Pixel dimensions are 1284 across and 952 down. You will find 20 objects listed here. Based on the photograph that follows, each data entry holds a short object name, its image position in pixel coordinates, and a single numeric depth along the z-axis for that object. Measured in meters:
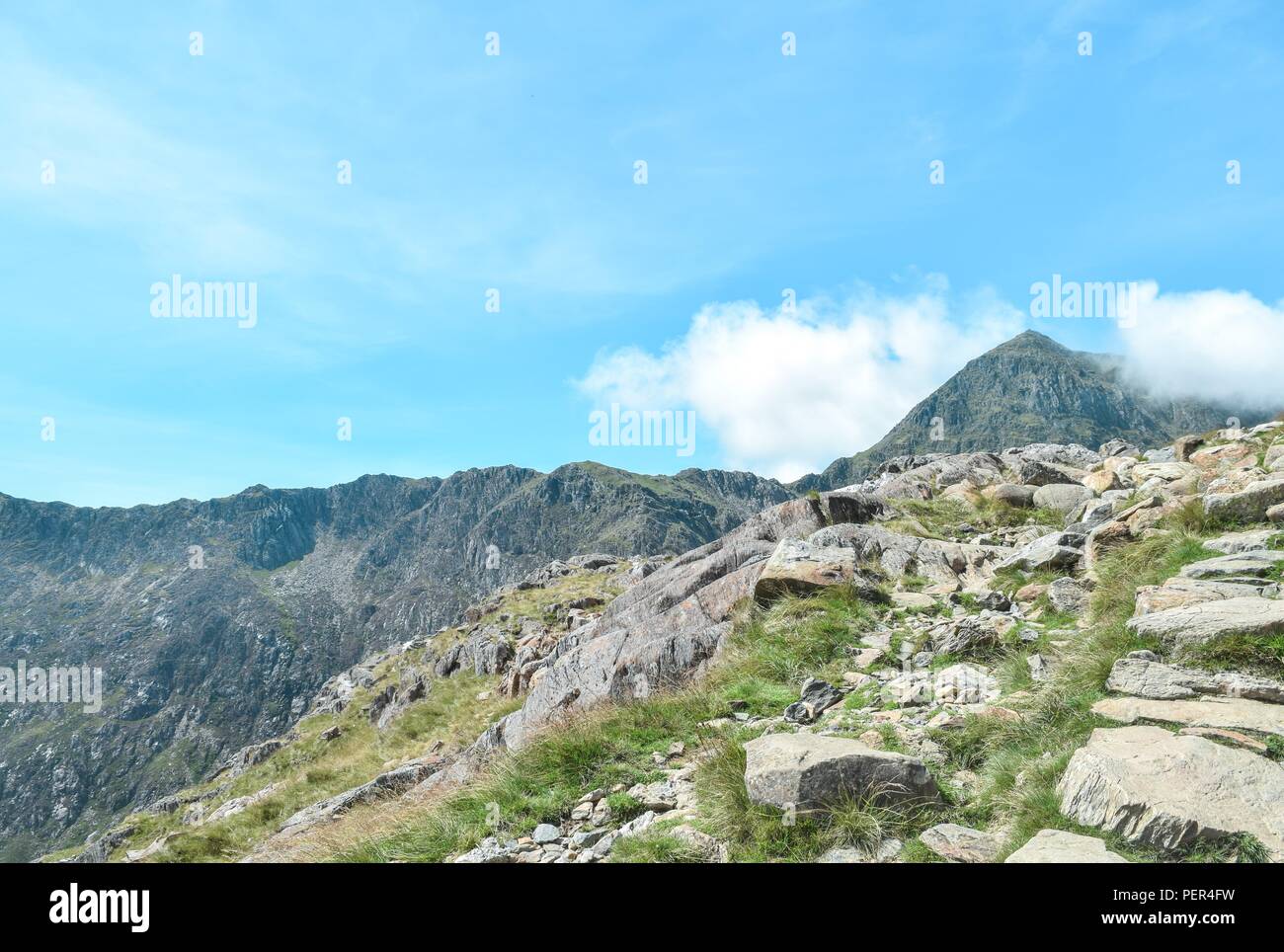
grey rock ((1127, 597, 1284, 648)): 7.40
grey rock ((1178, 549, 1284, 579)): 9.32
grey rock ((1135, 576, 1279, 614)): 8.63
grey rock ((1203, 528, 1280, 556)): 10.53
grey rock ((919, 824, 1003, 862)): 5.53
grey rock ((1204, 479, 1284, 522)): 11.98
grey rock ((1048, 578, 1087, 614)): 11.25
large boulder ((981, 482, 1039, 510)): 23.70
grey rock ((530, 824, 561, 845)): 7.30
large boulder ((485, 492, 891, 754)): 13.73
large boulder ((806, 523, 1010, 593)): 16.08
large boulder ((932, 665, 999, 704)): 8.88
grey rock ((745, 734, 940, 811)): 6.32
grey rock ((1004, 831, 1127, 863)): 4.69
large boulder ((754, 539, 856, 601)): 14.75
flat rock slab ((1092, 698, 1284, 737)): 6.11
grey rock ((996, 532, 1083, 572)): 13.73
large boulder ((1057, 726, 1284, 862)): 4.83
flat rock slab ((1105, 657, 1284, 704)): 6.70
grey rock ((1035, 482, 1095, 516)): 22.69
